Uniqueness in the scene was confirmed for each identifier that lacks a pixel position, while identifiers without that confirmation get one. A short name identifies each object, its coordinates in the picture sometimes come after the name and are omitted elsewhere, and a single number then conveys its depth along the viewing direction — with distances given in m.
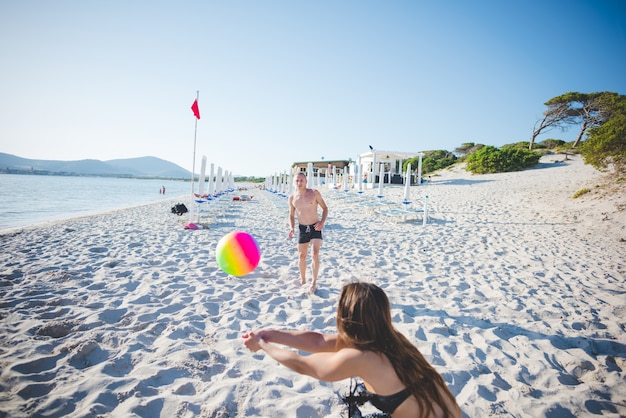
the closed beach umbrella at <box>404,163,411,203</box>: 10.16
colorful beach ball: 2.74
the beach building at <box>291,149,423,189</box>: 23.08
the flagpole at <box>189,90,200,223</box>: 8.24
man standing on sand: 3.98
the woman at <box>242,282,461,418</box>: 1.26
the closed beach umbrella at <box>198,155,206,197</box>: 9.77
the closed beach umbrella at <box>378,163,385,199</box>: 12.11
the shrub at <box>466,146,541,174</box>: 22.64
